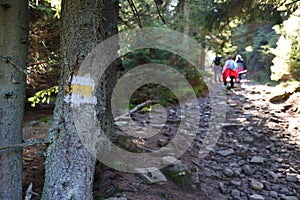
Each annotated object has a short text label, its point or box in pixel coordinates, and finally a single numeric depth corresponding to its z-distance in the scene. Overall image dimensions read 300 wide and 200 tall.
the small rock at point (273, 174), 4.77
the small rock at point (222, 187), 4.25
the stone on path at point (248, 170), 4.95
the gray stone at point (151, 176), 3.81
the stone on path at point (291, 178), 4.62
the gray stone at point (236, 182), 4.53
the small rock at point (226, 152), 5.76
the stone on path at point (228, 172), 4.87
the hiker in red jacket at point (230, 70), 11.28
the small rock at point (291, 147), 5.82
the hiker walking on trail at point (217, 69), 13.67
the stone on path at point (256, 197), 4.00
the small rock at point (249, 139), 6.43
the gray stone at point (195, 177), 4.23
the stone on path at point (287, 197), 4.05
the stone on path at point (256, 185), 4.38
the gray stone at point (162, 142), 5.36
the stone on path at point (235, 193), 4.14
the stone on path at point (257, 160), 5.33
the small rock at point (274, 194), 4.16
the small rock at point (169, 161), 4.42
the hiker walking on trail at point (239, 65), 15.19
